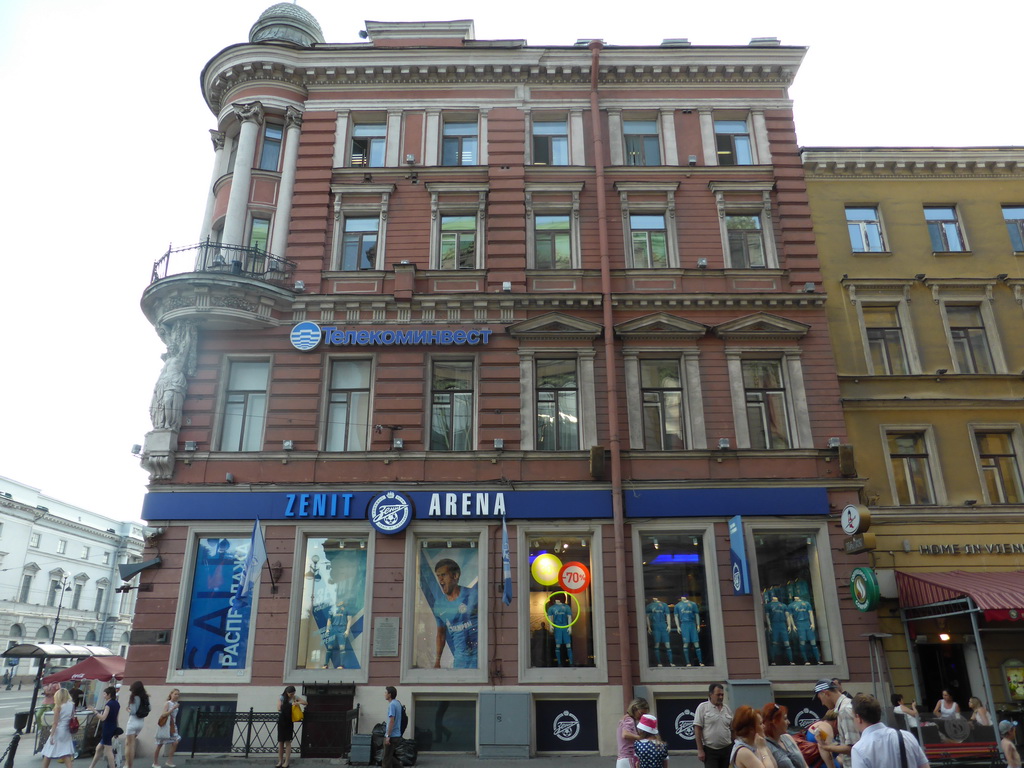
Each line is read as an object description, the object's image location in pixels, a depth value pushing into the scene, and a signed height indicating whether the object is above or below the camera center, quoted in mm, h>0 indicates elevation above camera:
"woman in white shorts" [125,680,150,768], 13945 -1089
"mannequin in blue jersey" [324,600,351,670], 16422 +564
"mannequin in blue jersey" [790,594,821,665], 16456 +663
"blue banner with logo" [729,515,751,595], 16297 +2223
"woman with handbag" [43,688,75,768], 13016 -1306
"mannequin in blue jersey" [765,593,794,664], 16500 +757
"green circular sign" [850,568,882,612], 15484 +1465
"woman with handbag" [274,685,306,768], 14086 -1162
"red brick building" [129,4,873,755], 16312 +6714
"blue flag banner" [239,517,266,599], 15852 +2146
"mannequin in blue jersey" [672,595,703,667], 16531 +809
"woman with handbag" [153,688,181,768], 14172 -1361
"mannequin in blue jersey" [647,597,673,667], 16484 +787
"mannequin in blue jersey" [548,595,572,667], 16453 +843
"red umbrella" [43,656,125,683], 21508 -309
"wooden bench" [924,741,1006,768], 13336 -1784
